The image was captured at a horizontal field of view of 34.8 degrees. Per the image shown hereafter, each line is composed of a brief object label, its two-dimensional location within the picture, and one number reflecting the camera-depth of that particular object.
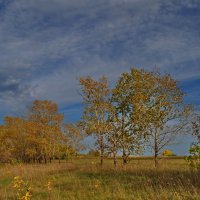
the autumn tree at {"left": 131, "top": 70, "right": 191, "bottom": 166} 30.28
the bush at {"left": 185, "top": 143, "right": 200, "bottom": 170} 11.96
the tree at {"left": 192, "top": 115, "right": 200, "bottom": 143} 12.92
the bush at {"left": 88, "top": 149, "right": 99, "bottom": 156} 32.66
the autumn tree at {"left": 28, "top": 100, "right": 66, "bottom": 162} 60.75
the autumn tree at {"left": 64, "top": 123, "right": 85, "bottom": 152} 56.03
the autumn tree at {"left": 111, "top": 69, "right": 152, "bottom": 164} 29.27
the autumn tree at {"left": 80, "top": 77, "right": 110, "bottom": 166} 31.05
